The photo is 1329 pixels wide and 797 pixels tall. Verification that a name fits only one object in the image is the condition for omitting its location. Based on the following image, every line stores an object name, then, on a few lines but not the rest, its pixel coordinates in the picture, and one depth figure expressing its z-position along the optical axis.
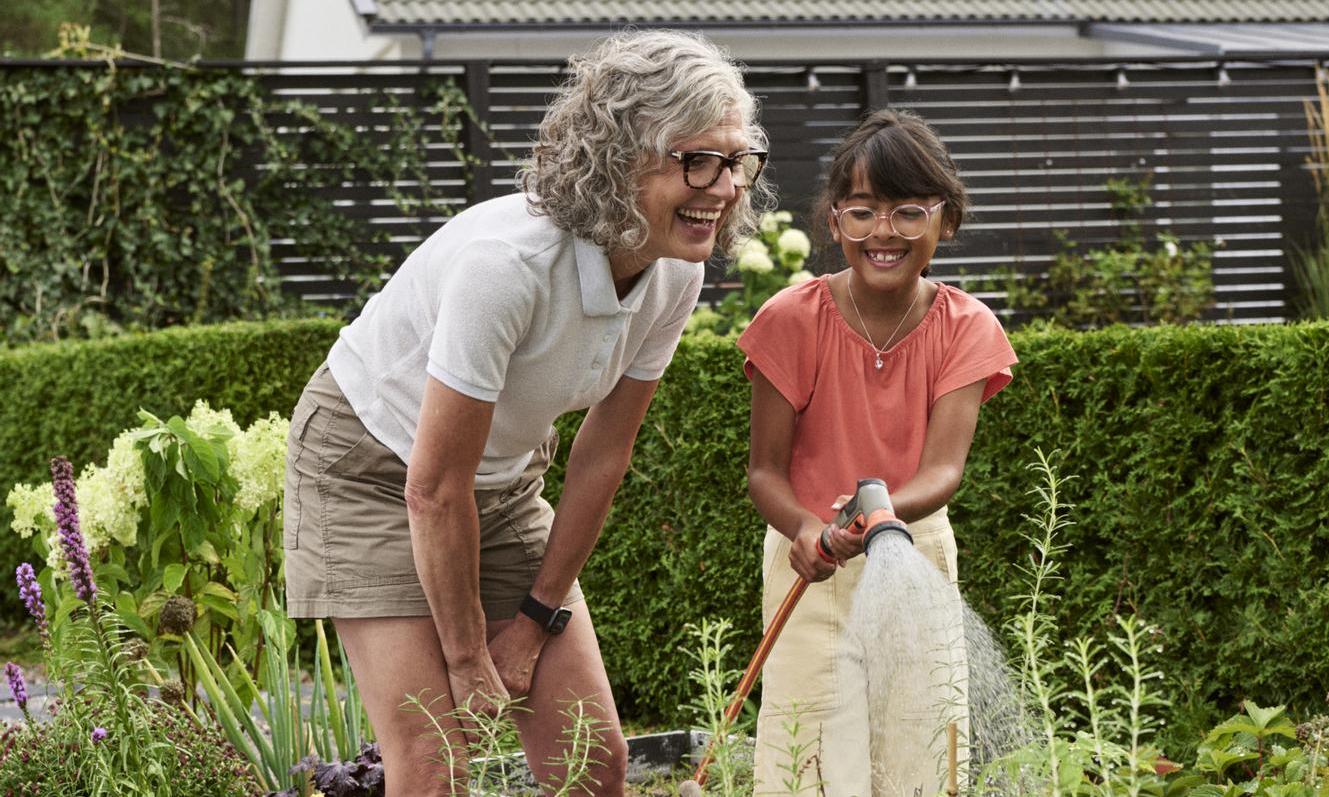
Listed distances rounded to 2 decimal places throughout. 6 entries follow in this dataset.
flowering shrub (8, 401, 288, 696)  3.34
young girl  2.43
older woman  2.02
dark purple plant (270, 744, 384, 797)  2.95
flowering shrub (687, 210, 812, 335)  6.38
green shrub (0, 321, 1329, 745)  3.73
